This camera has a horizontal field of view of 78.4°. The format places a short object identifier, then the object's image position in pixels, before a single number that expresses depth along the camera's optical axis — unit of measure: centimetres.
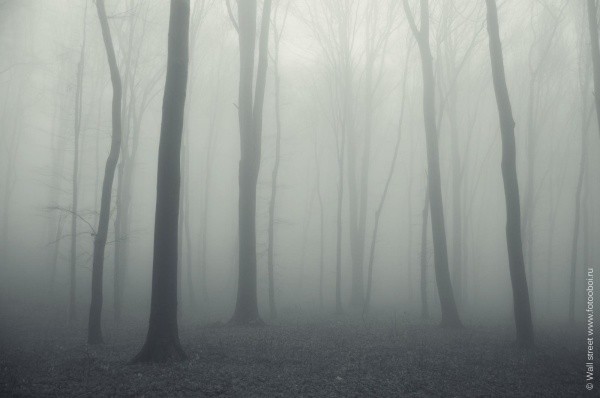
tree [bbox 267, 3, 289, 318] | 1534
